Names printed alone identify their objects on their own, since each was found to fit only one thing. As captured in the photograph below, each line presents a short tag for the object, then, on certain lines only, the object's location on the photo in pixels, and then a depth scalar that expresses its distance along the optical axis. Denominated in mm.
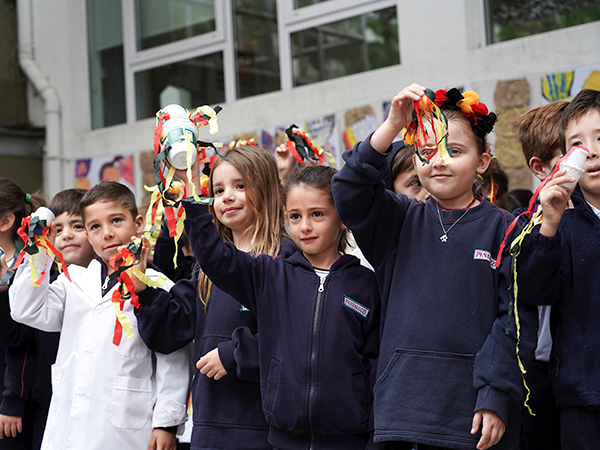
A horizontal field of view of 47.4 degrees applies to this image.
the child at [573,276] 1950
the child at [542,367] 2537
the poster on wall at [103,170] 7273
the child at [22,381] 3104
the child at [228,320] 2502
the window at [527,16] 4938
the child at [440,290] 1948
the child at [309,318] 2250
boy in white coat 2723
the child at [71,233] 3471
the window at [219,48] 6059
